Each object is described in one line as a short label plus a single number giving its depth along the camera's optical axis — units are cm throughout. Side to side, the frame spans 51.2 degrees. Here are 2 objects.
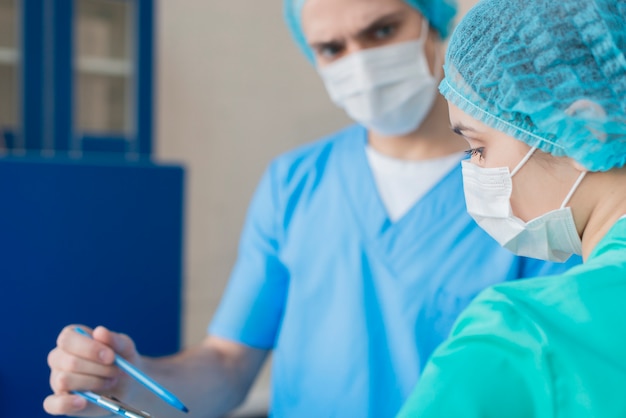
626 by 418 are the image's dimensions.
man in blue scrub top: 109
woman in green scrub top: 57
